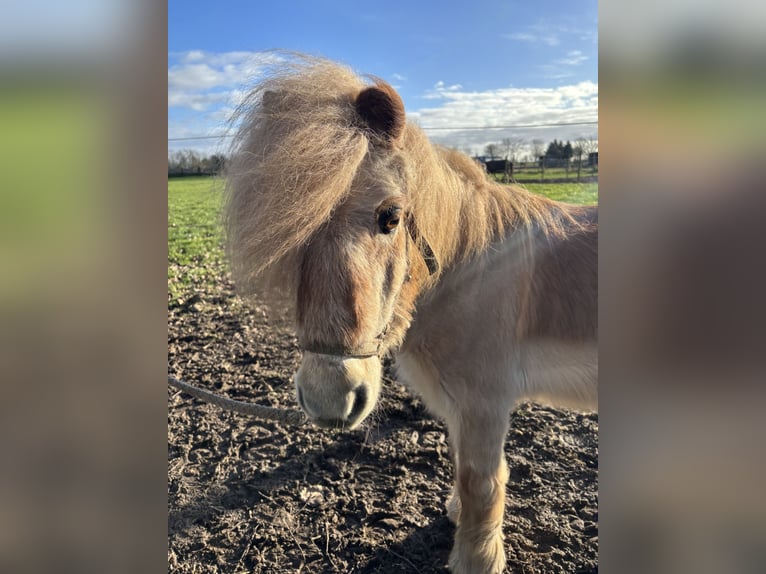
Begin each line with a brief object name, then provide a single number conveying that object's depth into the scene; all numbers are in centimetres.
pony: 74
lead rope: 93
